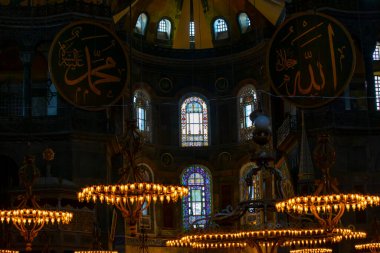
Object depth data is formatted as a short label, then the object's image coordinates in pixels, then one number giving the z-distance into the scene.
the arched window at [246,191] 27.06
